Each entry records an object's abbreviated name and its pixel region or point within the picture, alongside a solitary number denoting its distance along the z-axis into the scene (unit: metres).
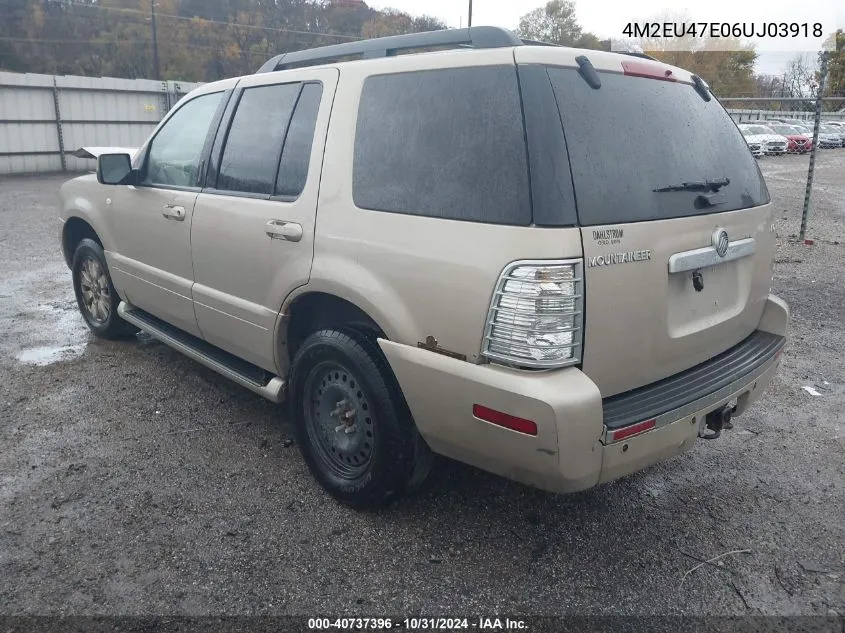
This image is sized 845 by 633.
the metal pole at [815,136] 8.52
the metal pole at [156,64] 40.41
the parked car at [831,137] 37.25
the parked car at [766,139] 28.58
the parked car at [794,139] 30.28
